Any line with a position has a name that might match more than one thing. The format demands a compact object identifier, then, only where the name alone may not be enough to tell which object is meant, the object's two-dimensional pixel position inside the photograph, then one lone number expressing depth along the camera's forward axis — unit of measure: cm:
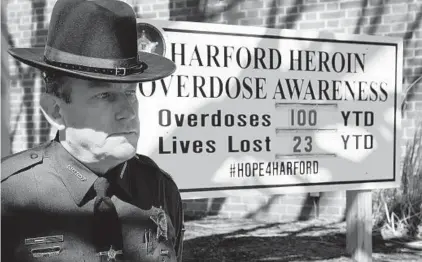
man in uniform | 149
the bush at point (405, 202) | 565
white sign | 376
